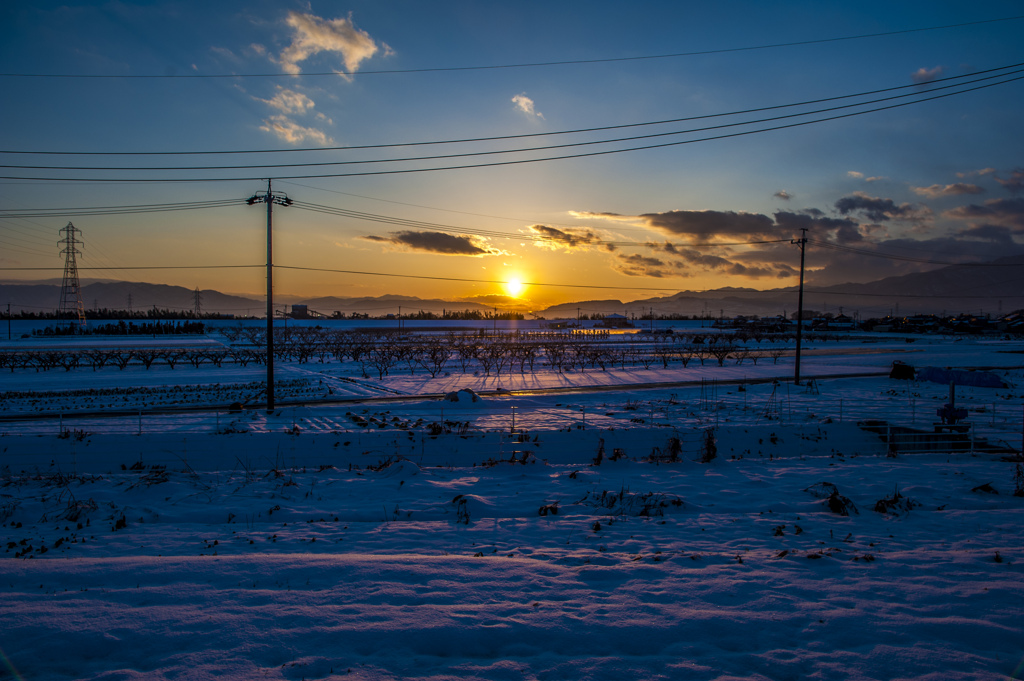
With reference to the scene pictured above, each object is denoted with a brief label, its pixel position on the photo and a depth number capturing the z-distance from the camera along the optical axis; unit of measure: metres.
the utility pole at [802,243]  29.66
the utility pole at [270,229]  20.20
